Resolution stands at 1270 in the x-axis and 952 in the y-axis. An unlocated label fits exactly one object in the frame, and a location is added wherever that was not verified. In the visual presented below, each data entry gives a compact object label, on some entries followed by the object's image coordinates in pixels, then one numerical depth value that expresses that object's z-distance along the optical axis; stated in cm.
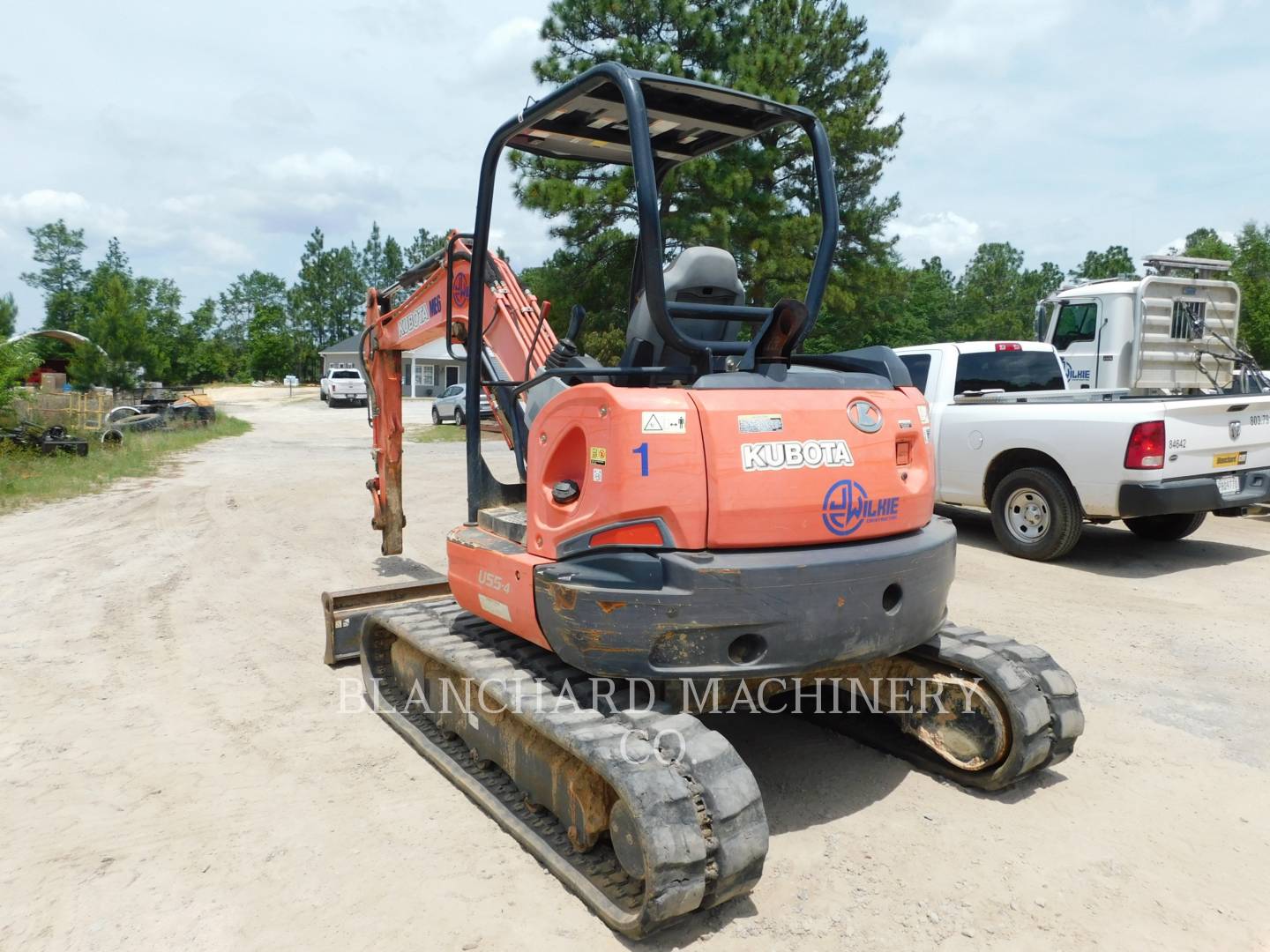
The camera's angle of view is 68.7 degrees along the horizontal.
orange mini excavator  315
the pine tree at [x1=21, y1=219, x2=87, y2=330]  7919
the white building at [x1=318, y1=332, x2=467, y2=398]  5381
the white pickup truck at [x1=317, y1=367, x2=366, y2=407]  4266
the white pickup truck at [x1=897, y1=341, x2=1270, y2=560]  755
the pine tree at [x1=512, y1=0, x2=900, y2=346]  1939
